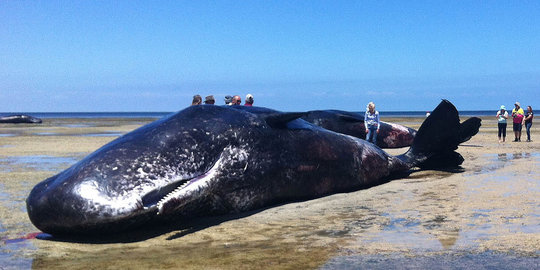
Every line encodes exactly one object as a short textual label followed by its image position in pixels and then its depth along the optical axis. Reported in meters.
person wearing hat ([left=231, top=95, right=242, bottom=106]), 9.88
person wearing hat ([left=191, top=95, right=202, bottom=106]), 9.78
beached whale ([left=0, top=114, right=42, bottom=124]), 47.53
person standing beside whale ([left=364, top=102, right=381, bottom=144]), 13.36
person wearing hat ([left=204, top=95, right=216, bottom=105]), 10.09
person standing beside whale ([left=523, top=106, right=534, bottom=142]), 18.79
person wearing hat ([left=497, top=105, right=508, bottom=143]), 18.00
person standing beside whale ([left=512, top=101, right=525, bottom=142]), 18.23
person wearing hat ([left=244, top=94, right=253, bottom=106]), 10.73
